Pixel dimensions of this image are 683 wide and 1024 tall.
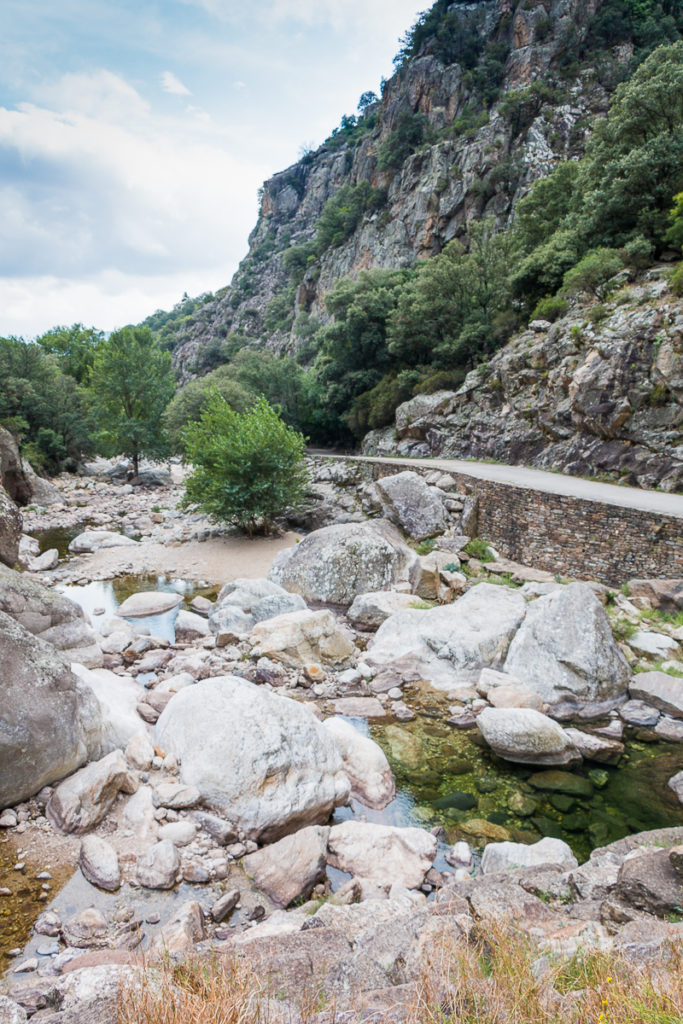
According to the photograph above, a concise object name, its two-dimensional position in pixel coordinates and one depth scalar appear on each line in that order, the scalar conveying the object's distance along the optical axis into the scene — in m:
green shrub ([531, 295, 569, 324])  20.35
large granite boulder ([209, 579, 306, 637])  9.18
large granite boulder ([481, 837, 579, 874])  4.34
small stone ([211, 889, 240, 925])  3.70
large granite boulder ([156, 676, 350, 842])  4.63
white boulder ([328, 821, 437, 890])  4.23
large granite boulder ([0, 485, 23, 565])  10.62
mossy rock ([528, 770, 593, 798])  5.57
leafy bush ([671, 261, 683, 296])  14.98
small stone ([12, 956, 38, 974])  3.14
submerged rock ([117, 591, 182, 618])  10.90
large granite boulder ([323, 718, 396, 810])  5.34
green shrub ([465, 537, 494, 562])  12.62
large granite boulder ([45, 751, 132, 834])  4.27
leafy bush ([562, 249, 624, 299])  18.62
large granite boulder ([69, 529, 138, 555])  16.27
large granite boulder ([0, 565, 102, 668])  6.67
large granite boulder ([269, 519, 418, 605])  11.21
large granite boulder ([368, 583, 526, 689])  8.02
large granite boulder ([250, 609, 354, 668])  8.22
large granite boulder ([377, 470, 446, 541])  14.01
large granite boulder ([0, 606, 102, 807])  4.26
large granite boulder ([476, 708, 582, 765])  5.96
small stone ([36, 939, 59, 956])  3.26
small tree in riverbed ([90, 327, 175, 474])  32.47
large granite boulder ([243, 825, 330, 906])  3.99
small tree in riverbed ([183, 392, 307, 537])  16.69
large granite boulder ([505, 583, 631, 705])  7.16
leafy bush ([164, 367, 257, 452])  35.22
